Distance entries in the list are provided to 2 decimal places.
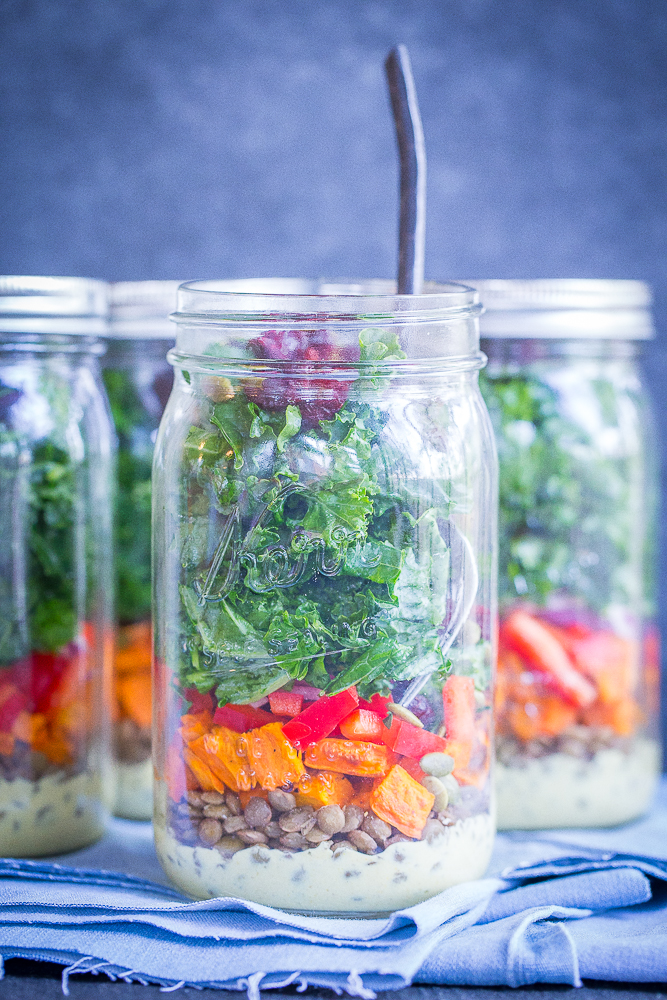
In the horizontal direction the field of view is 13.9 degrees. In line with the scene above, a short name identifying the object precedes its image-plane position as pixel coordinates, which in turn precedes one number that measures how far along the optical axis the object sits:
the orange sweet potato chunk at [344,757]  0.73
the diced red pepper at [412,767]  0.74
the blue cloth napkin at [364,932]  0.72
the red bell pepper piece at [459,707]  0.75
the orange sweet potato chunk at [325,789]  0.73
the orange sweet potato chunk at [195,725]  0.75
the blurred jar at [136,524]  0.83
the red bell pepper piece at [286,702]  0.73
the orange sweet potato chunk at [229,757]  0.74
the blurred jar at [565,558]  0.82
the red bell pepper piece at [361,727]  0.73
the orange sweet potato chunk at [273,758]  0.73
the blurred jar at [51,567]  0.79
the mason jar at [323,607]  0.73
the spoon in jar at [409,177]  0.77
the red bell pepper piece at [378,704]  0.74
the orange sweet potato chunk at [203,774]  0.75
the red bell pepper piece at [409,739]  0.74
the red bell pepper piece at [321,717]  0.73
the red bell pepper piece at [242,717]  0.74
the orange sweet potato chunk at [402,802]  0.74
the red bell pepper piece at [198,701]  0.74
